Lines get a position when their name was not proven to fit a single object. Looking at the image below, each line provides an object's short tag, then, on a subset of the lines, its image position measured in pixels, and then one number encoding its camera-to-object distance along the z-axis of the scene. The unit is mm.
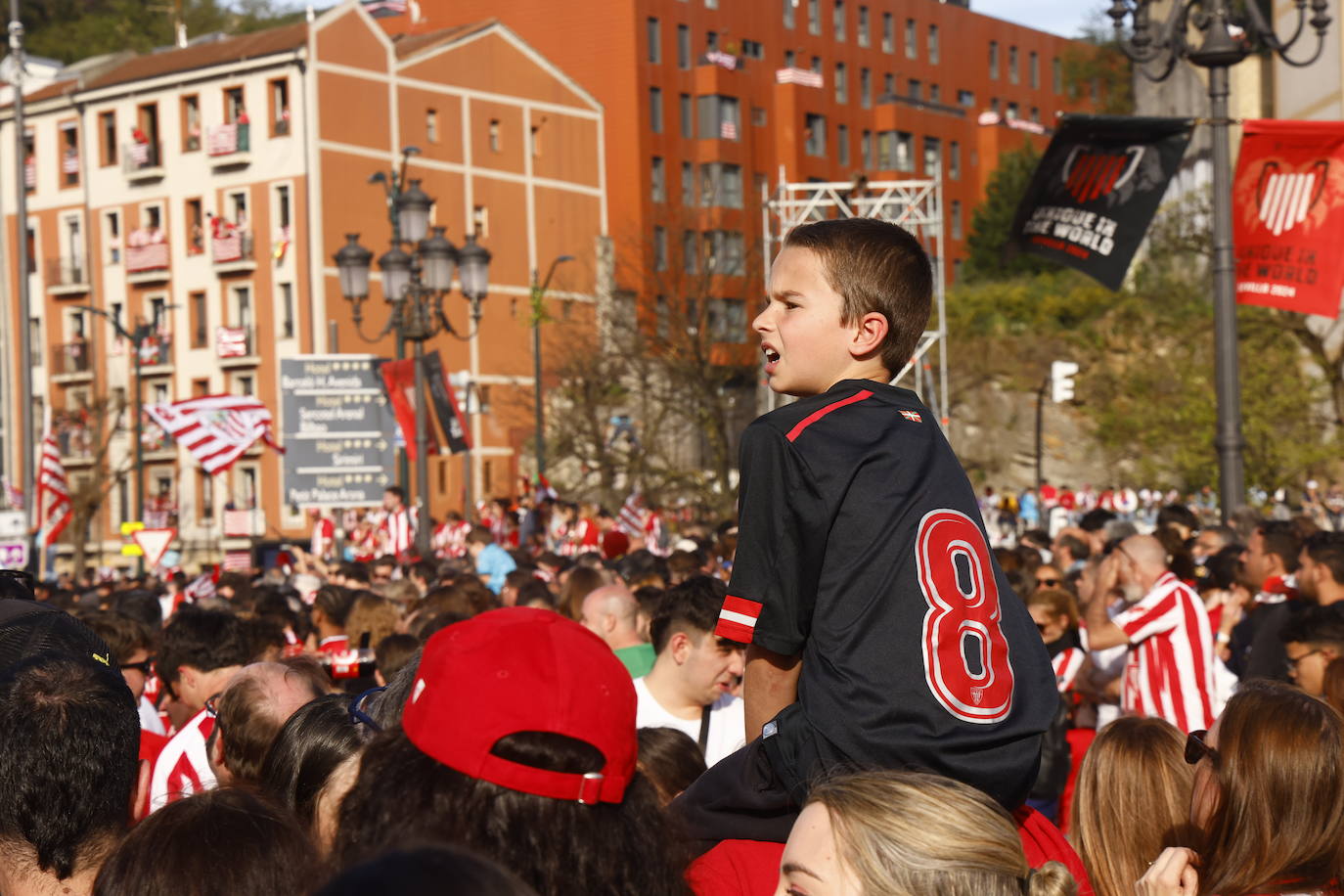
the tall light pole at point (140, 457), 43000
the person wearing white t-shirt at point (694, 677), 6777
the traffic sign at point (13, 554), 23428
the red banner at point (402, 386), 21812
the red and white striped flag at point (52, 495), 25453
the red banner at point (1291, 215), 13812
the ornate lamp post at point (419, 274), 20438
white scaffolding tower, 38094
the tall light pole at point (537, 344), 43438
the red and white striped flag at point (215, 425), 21781
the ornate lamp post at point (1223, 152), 13984
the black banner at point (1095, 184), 13570
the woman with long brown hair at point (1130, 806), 4863
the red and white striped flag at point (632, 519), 29000
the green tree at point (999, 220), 74125
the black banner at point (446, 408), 21109
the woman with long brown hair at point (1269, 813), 3996
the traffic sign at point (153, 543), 25688
